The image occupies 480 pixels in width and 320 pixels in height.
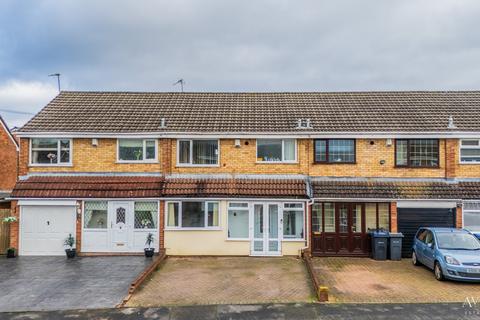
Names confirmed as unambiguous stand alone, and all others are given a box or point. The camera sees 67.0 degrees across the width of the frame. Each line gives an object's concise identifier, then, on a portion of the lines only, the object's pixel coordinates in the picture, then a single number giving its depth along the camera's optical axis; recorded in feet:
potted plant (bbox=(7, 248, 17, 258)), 48.91
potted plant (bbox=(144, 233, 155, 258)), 48.60
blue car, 36.04
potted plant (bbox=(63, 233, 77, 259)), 48.70
